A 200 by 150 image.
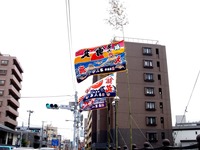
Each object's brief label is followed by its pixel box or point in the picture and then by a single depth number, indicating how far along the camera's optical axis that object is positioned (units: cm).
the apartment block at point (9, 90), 5622
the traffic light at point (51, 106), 2141
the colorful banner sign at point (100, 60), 798
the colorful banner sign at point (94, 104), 1294
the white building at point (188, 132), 4250
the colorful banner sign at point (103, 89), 1034
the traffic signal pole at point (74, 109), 2148
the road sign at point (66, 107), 2287
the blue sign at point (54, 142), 4924
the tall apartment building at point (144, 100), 4053
